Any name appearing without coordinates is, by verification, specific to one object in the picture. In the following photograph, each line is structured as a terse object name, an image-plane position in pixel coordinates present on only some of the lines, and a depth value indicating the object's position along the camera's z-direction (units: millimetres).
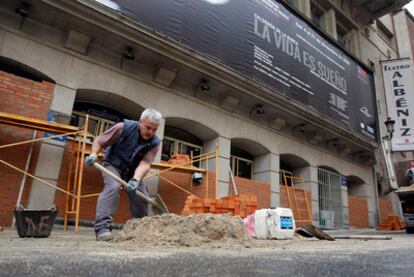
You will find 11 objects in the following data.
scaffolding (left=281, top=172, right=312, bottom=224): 11352
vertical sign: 15727
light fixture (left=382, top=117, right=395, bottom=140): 12898
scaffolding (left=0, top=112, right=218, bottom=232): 5516
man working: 3934
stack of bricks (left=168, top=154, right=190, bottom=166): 7863
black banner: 8422
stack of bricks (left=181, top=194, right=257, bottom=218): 6995
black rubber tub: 4036
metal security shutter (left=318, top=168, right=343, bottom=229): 12594
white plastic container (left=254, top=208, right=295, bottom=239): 5809
